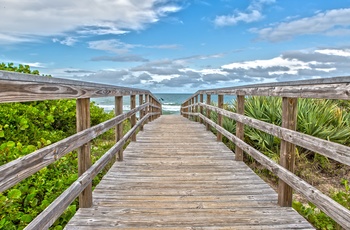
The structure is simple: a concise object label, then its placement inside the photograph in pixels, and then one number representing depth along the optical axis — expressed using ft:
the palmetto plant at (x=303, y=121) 17.83
